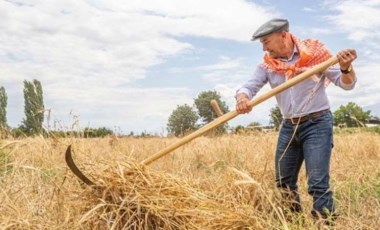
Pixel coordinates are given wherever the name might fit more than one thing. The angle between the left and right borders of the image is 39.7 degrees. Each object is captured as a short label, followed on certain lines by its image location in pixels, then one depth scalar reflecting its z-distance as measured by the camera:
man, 3.88
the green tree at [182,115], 37.62
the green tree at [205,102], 33.76
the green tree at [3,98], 45.66
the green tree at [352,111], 42.01
